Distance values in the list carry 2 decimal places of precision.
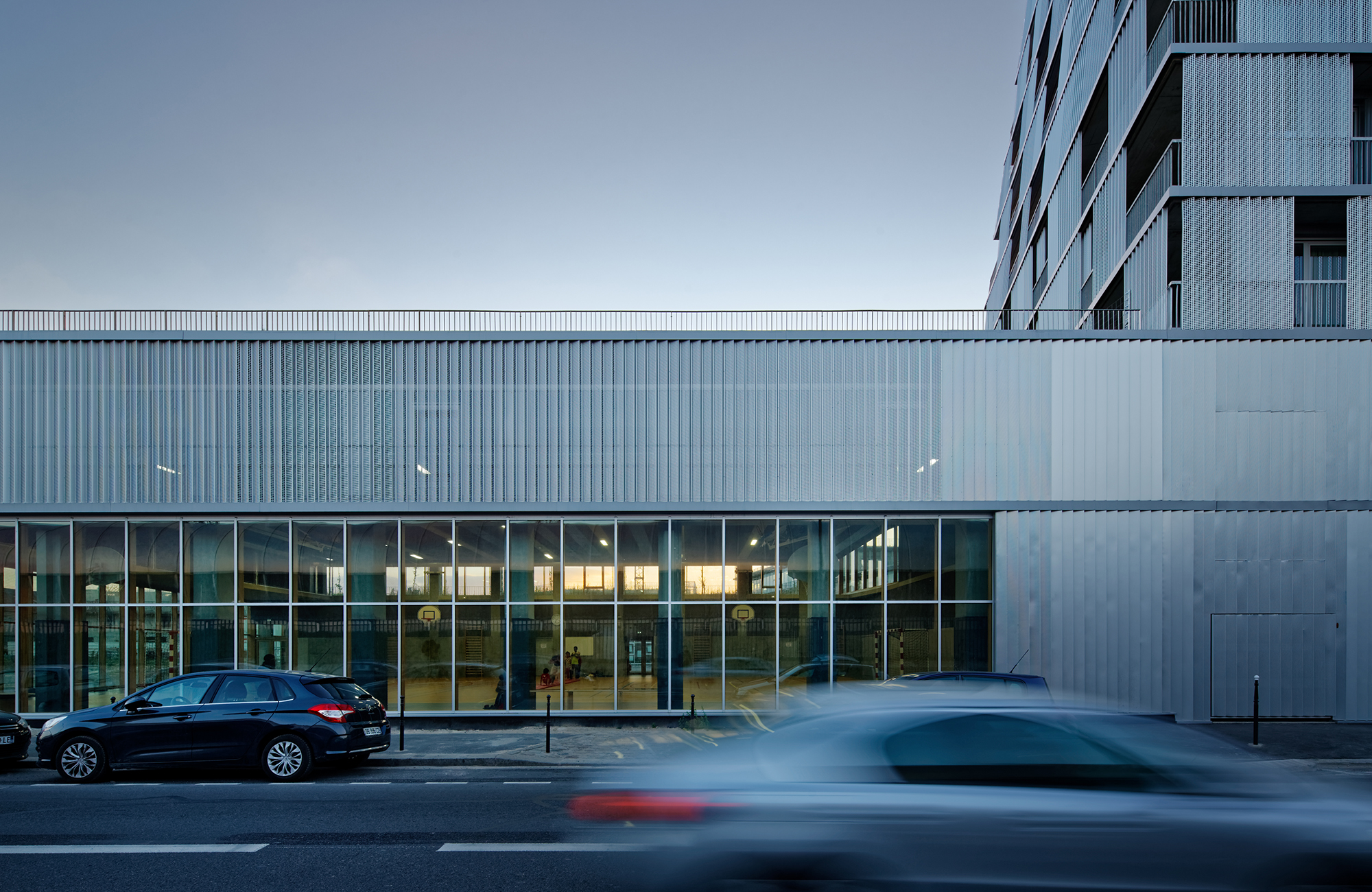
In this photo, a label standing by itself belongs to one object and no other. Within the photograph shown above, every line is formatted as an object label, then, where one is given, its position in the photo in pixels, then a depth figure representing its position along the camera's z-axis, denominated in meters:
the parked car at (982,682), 10.45
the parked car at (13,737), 12.43
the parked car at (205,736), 11.77
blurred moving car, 5.09
